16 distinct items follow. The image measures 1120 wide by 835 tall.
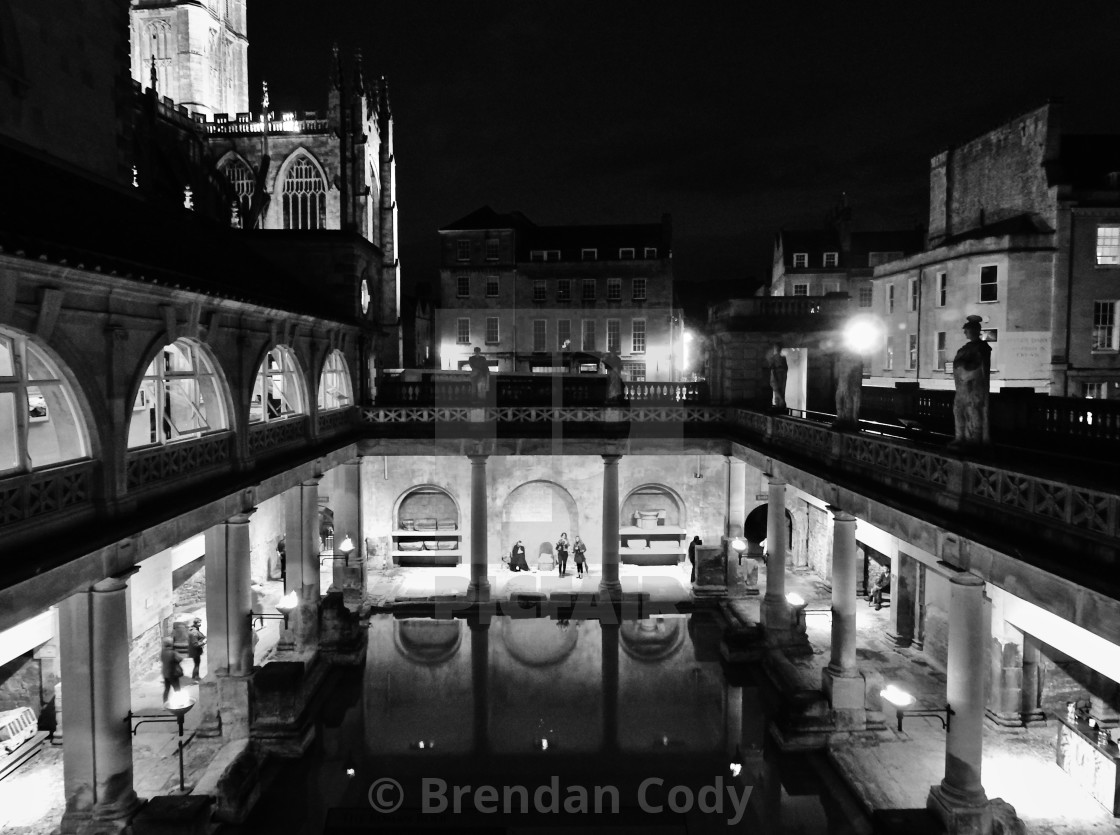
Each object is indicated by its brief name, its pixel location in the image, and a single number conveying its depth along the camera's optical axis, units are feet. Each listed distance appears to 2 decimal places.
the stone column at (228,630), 52.70
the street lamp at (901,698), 42.24
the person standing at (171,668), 51.55
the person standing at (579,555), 93.40
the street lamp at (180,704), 41.73
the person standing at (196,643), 60.29
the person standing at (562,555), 92.99
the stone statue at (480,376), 83.51
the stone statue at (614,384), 85.20
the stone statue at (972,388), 37.63
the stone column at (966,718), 37.99
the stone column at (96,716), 36.88
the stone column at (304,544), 69.92
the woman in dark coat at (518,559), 95.50
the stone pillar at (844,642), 52.54
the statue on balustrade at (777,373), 69.41
